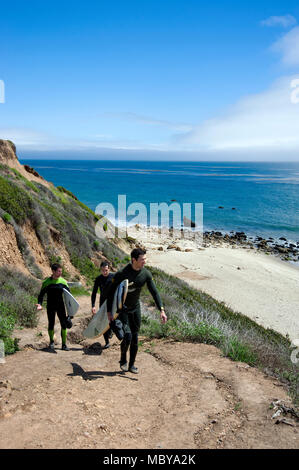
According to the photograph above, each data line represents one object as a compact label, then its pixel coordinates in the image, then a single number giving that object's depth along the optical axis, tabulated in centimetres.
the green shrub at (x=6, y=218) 1308
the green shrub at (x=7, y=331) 679
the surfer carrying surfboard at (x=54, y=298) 730
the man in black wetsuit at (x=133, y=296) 605
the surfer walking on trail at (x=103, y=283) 794
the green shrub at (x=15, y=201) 1421
